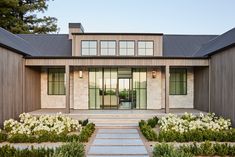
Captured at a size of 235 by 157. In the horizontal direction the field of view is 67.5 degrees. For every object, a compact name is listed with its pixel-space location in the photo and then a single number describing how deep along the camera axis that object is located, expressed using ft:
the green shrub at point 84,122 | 28.57
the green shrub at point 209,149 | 17.24
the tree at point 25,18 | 70.03
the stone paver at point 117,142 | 21.12
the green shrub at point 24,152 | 16.03
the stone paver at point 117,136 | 24.00
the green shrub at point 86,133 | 21.41
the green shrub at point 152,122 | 27.75
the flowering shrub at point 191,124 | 23.93
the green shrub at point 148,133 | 21.78
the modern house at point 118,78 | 38.30
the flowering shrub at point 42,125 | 23.53
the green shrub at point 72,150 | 15.11
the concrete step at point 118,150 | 18.03
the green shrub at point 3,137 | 21.53
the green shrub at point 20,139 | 21.15
